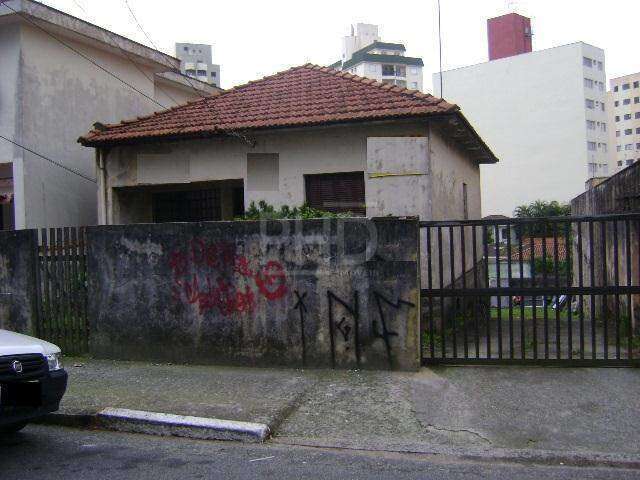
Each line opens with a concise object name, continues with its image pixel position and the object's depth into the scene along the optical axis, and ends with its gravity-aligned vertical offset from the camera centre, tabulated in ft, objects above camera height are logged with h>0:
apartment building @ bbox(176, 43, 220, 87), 280.51 +93.79
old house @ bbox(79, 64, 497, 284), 31.45 +5.68
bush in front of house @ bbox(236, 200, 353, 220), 29.01 +1.77
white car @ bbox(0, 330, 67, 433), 14.70 -3.48
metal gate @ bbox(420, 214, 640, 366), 21.85 -2.25
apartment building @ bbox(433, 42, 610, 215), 190.60 +41.38
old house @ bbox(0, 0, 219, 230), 37.52 +10.62
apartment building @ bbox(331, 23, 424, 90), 258.57 +85.06
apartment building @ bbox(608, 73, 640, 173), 274.57 +60.62
